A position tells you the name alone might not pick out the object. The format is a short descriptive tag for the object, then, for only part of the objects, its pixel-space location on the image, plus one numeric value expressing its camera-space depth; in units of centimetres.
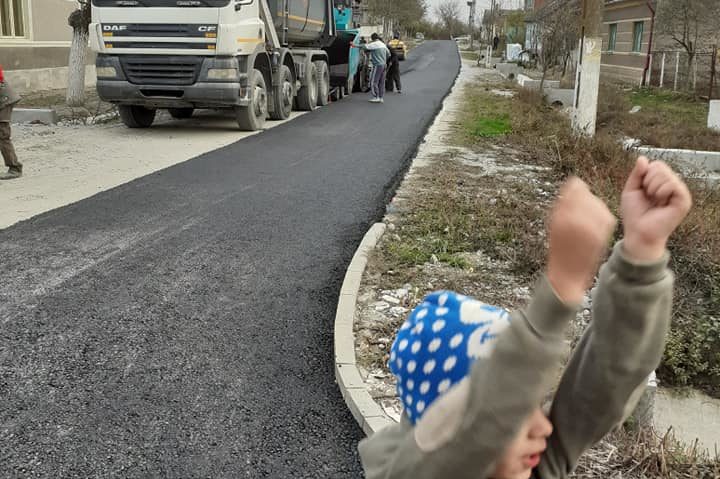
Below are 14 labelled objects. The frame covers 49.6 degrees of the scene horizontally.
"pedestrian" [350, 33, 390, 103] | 2170
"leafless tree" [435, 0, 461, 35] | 12238
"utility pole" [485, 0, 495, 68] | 4816
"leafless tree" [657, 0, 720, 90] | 2481
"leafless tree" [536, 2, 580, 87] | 2331
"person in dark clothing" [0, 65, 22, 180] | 947
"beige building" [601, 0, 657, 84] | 3089
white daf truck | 1321
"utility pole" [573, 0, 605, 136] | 1290
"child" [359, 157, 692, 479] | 108
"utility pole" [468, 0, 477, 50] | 10094
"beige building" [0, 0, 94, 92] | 2059
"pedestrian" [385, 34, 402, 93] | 2494
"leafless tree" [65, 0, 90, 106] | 1745
